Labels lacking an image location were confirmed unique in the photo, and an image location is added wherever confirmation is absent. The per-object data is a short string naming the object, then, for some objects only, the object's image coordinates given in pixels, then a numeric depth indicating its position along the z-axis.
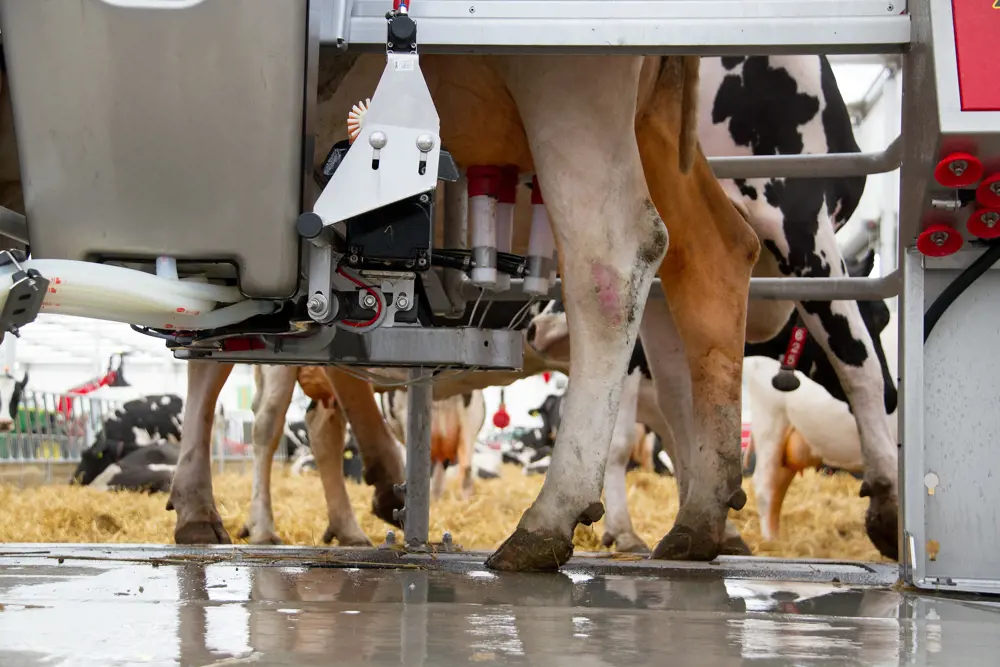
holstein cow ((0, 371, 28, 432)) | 11.22
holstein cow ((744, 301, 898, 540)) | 8.70
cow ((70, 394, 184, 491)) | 10.87
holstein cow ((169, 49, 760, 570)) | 2.98
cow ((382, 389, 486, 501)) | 12.64
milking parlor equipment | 2.41
